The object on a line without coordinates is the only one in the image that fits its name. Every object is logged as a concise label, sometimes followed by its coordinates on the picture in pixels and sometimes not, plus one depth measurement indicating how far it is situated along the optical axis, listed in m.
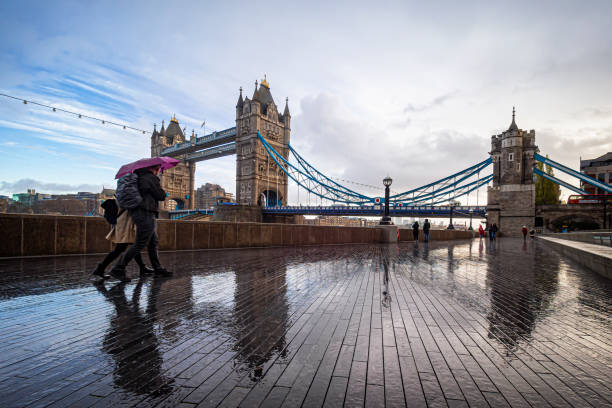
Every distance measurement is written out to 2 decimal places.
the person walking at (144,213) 4.12
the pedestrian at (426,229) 17.27
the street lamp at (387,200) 14.06
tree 42.38
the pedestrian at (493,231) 24.00
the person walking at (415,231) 17.20
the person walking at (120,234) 4.15
